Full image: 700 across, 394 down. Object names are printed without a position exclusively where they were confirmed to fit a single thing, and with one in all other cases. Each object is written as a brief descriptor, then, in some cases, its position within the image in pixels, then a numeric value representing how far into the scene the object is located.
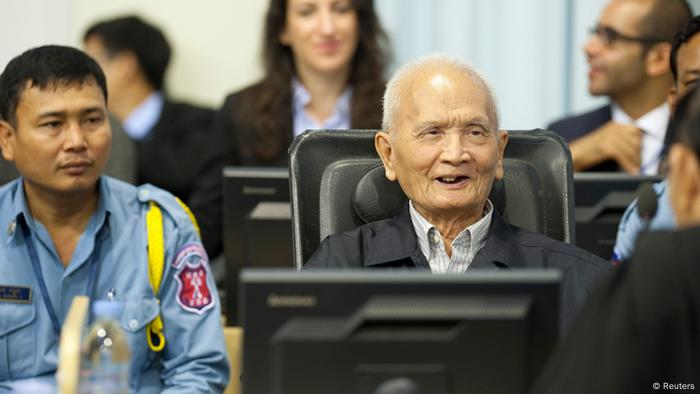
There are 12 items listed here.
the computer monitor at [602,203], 5.86
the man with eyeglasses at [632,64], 8.55
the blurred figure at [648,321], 2.94
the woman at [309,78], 8.33
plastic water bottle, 3.63
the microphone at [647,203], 4.84
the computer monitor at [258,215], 6.05
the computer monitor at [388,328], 3.08
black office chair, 5.13
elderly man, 4.86
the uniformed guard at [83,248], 5.14
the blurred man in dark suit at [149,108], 9.51
